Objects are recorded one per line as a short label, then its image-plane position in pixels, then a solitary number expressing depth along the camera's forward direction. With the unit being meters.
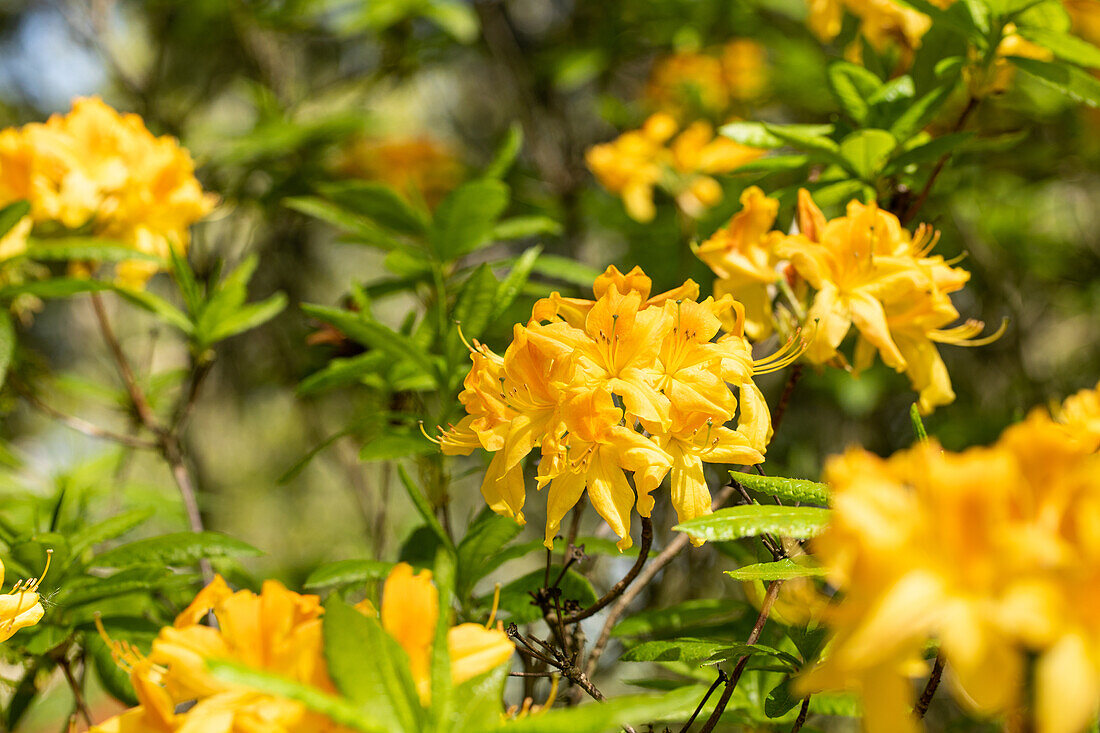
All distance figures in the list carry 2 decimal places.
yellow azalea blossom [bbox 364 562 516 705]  1.14
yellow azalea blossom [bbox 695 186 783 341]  1.29
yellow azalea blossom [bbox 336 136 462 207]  2.17
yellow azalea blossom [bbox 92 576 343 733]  1.12
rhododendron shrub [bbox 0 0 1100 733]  1.10
